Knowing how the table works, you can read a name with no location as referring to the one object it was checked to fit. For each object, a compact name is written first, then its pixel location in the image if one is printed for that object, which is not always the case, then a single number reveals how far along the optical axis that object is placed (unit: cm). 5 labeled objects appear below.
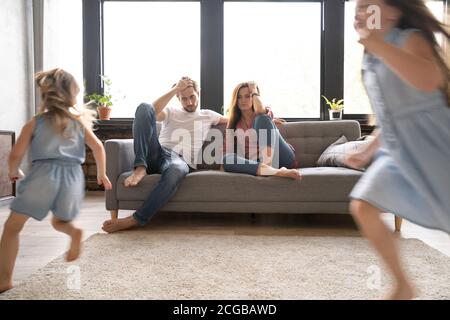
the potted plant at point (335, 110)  364
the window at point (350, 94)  381
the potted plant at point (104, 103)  356
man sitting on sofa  197
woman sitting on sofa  210
